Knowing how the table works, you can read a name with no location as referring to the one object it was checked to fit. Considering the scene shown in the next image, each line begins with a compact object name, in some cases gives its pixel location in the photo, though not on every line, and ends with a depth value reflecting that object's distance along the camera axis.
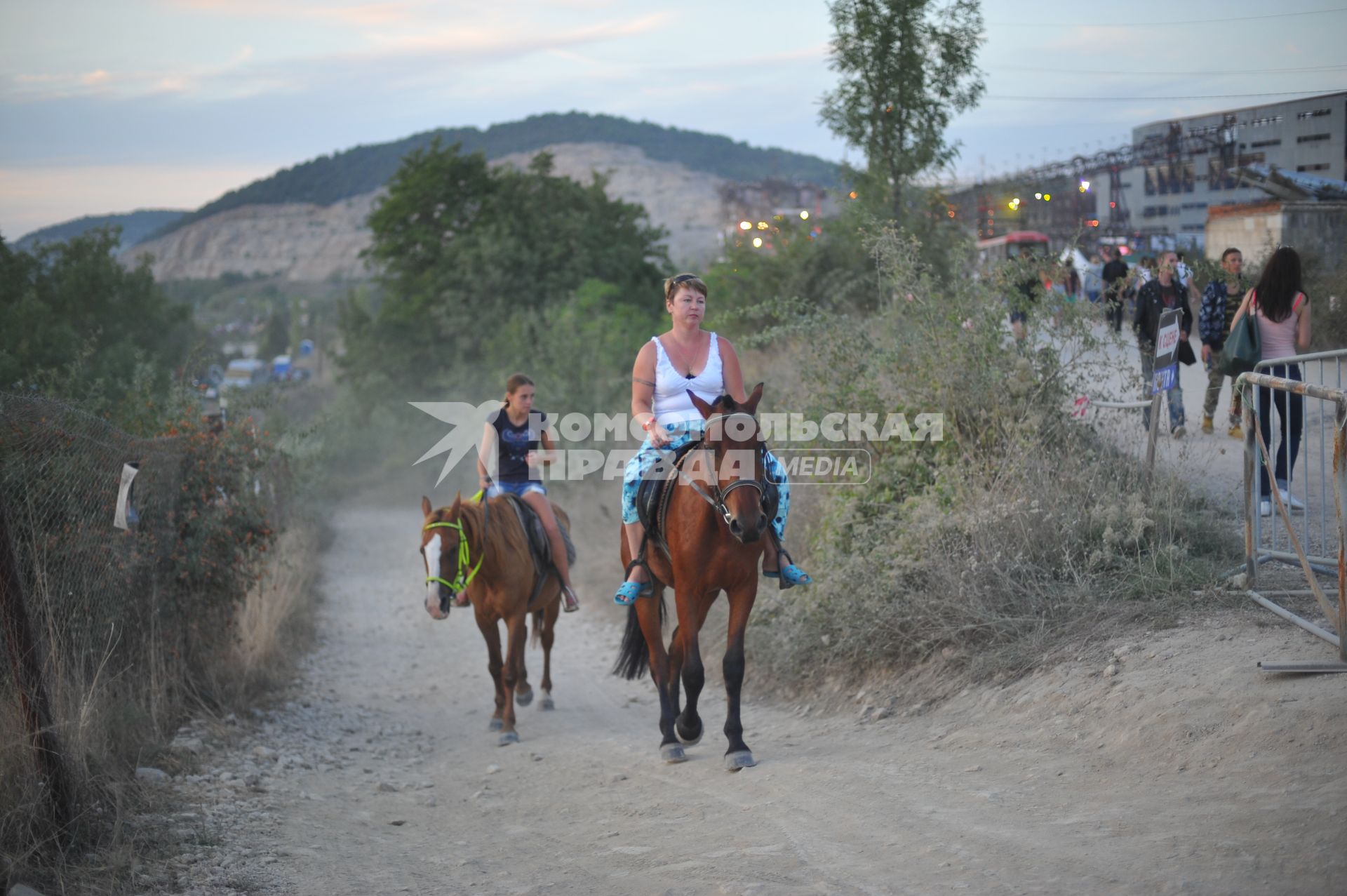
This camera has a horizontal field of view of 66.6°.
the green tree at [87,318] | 14.91
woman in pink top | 8.43
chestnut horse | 8.18
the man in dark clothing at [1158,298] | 12.29
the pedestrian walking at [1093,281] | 20.92
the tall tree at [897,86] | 18.44
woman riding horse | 6.63
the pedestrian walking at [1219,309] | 10.77
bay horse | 6.00
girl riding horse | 9.29
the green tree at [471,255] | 35.44
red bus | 34.38
